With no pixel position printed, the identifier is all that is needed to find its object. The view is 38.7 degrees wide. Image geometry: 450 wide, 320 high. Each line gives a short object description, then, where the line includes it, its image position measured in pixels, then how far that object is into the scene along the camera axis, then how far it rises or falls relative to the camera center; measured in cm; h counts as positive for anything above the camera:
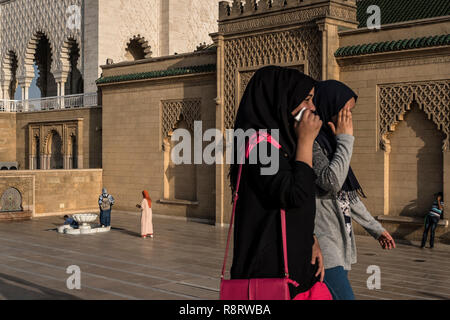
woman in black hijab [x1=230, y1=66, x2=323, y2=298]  285 -10
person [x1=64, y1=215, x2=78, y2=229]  1439 -129
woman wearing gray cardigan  329 -4
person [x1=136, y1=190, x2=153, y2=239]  1338 -111
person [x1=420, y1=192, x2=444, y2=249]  1160 -91
